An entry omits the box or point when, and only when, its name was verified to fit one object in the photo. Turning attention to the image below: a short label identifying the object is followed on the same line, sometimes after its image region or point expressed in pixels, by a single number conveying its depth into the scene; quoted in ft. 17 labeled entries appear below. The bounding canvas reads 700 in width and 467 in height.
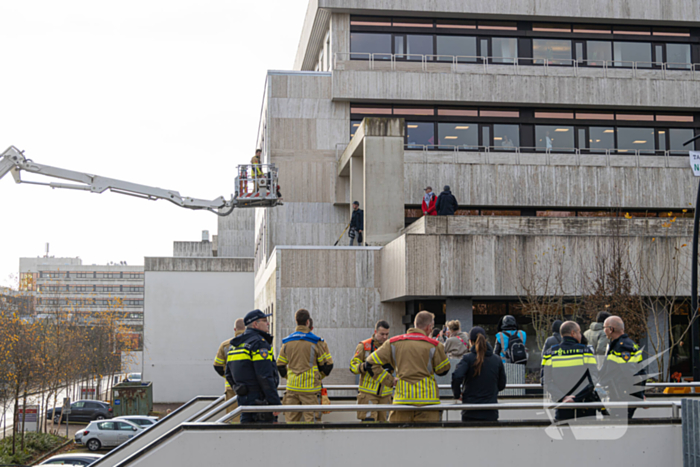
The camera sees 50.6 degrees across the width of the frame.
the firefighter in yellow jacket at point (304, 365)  31.12
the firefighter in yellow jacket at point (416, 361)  27.71
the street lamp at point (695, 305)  59.31
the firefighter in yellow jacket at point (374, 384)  32.99
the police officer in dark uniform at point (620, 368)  28.25
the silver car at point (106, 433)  118.21
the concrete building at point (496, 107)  105.70
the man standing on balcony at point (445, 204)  75.97
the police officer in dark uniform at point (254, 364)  28.45
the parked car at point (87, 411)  150.41
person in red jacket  80.38
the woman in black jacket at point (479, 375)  27.55
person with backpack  41.14
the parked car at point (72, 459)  88.63
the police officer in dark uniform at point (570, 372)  27.89
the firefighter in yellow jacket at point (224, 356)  32.65
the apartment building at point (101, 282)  476.54
